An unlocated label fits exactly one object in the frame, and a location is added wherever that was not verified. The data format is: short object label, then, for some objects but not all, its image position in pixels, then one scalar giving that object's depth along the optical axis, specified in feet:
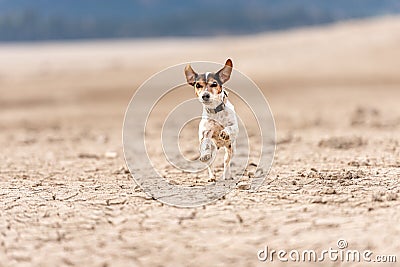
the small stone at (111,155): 35.39
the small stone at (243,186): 22.94
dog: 19.74
